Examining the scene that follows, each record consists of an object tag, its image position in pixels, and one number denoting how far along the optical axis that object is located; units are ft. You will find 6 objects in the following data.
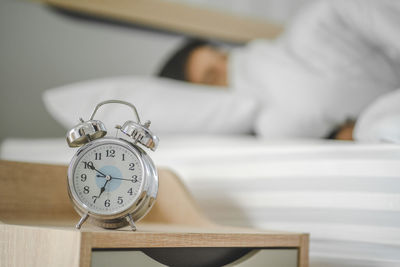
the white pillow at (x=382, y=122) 4.07
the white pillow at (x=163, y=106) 5.62
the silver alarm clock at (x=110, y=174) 3.51
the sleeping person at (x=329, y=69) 5.45
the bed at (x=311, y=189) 3.91
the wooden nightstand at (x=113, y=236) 3.31
